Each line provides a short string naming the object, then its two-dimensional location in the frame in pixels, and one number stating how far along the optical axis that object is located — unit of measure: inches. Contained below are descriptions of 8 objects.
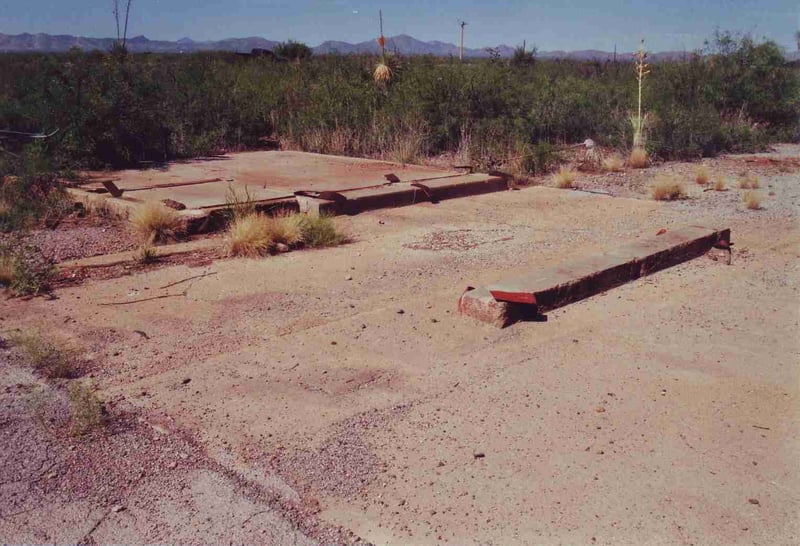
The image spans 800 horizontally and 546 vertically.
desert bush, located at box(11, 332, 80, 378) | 197.6
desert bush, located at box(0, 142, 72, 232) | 360.2
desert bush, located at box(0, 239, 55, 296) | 267.7
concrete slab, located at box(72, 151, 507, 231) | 392.2
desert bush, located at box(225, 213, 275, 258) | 315.3
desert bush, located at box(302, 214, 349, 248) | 334.0
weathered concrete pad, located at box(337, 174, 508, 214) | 406.0
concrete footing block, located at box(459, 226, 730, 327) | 233.3
